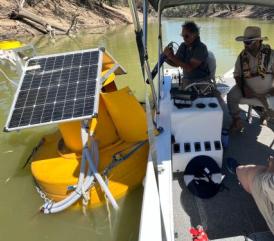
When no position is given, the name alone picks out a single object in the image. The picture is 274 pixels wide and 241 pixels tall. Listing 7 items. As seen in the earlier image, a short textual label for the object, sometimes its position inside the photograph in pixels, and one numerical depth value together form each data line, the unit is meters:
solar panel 2.28
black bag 2.02
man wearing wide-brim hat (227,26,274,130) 2.57
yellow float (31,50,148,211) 2.47
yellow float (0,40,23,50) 3.78
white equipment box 2.11
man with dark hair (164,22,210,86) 2.84
